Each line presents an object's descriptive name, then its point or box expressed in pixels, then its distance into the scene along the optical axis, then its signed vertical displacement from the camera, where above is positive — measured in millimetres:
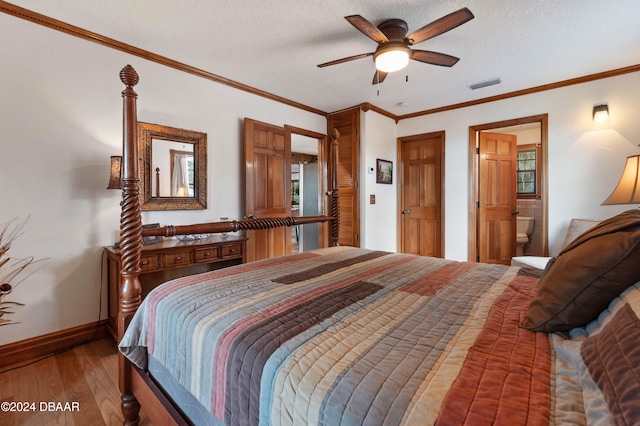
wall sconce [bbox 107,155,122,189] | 2279 +296
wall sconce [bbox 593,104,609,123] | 3133 +1017
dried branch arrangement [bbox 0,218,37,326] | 2018 -391
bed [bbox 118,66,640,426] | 572 -373
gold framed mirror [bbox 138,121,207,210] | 2684 +410
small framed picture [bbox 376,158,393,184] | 4383 +570
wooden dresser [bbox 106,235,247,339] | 2307 -436
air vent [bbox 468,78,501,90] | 3357 +1468
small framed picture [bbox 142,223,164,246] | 2449 -267
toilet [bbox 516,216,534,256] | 4780 -382
